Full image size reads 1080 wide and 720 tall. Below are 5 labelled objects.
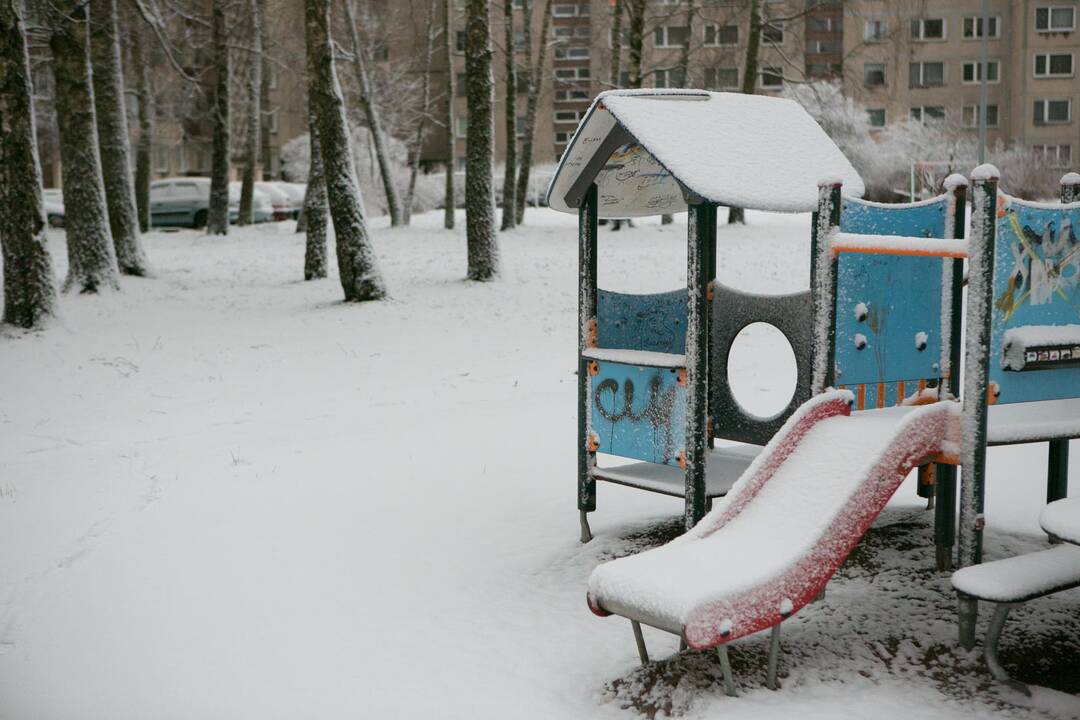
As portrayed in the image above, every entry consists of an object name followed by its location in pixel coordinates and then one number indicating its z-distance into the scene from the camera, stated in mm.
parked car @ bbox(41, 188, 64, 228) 34375
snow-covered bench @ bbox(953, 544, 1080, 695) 4211
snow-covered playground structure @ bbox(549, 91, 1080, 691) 4473
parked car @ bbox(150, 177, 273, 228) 36562
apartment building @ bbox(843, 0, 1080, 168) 54125
